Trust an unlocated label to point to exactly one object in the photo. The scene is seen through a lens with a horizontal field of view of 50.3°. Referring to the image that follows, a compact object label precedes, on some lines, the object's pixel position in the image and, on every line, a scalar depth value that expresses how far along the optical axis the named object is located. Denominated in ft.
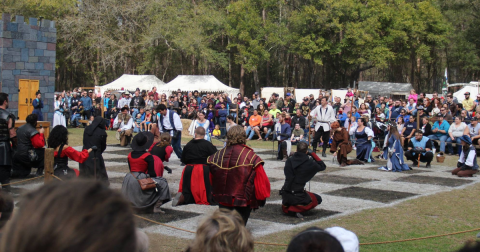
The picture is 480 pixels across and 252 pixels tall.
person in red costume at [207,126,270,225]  21.36
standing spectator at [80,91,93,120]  86.17
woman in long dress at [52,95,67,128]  64.95
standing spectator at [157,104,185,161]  45.50
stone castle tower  65.57
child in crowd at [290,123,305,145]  56.49
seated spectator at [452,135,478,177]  41.39
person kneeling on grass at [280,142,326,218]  27.14
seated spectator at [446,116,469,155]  58.18
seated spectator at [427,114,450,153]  59.82
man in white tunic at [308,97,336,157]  55.31
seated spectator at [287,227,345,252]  7.18
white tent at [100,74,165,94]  120.78
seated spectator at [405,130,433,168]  48.34
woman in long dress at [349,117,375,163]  50.44
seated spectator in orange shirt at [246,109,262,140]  70.85
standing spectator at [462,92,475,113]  68.18
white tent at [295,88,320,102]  107.29
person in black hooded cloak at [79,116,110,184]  31.22
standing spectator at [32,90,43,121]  65.51
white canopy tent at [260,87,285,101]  113.48
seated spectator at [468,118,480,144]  56.13
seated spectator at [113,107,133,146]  58.70
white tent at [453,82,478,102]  98.94
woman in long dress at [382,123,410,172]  44.88
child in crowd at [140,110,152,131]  59.55
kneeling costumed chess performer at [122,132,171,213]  26.86
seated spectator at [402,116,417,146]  59.25
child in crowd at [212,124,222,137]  72.59
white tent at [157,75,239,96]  112.78
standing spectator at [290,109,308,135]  64.50
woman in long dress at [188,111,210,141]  46.22
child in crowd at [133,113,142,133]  71.20
